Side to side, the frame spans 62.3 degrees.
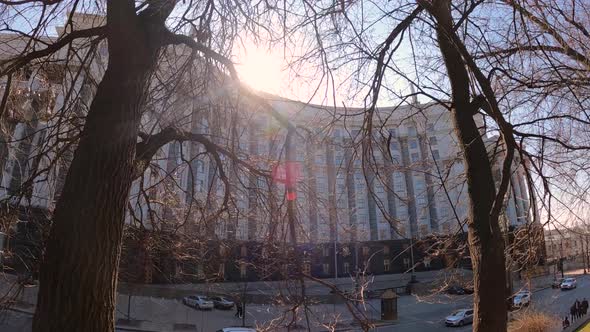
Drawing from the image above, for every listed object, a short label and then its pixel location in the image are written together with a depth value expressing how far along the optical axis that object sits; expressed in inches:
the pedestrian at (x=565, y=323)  748.2
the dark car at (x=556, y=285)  1469.6
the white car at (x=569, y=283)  1686.8
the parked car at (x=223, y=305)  1107.8
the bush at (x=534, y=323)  654.5
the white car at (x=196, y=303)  1160.3
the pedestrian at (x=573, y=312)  973.2
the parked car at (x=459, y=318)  1101.5
